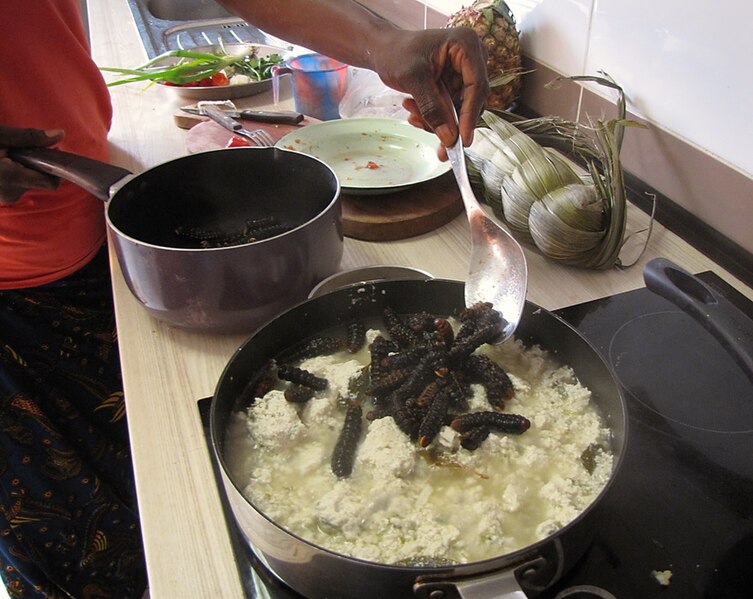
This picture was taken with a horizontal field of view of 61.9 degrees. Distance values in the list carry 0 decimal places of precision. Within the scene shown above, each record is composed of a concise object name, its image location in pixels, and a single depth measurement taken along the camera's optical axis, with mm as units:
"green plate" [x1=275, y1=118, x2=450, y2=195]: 1074
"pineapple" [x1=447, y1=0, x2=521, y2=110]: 1165
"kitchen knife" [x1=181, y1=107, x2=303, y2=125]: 1255
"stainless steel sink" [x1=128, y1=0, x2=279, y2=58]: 1840
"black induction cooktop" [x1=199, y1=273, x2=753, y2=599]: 521
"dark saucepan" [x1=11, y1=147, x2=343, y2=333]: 711
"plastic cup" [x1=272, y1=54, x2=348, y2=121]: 1322
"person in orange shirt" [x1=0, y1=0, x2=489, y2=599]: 877
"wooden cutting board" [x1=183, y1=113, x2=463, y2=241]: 974
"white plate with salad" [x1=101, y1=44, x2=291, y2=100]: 1452
